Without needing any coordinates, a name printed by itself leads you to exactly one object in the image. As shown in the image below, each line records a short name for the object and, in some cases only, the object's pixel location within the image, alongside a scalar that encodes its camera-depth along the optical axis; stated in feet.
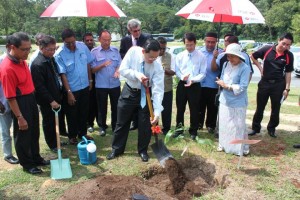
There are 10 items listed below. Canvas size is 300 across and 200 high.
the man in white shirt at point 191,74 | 16.12
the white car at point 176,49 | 50.59
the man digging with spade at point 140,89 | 13.39
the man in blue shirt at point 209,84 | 16.84
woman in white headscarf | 14.08
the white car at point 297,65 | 48.81
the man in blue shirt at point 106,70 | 16.67
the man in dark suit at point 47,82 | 13.44
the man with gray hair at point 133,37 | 16.67
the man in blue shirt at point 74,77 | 14.90
